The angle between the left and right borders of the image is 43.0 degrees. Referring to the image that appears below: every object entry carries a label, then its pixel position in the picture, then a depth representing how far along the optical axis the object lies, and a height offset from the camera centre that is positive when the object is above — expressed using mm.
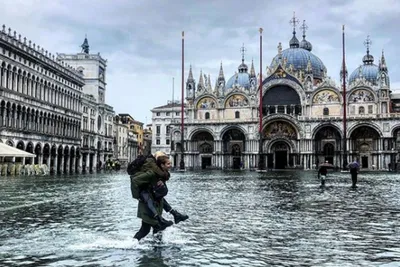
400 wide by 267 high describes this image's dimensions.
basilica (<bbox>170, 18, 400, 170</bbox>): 78438 +7617
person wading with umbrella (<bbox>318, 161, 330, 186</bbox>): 26286 -206
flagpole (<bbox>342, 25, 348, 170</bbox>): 59312 +1093
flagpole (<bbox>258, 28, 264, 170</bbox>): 60969 +448
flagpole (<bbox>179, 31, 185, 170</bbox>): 64150 +14177
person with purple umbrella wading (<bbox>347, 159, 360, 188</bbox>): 25188 -236
